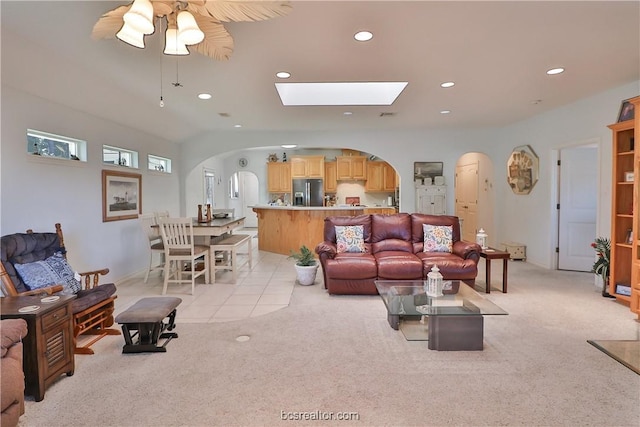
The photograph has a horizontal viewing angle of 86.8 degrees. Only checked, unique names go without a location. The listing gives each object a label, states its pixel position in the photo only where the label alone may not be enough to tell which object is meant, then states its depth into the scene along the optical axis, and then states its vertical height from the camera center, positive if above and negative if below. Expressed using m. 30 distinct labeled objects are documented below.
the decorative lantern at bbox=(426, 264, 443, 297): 3.12 -0.73
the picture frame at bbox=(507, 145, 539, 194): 5.82 +0.63
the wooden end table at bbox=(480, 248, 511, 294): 4.15 -0.68
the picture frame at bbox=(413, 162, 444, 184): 6.89 +0.71
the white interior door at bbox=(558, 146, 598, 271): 5.18 -0.05
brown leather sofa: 4.07 -0.66
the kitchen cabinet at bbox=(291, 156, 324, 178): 9.57 +1.11
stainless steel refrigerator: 9.62 +0.32
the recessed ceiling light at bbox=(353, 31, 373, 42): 2.71 +1.38
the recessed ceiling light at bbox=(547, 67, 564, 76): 3.58 +1.43
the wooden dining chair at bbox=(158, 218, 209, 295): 4.37 -0.49
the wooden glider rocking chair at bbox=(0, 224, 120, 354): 2.64 -0.64
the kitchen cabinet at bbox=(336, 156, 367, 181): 9.54 +1.08
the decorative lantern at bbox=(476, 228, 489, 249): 4.50 -0.46
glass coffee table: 2.69 -0.88
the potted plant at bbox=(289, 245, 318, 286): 4.65 -0.85
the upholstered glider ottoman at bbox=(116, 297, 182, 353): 2.64 -0.95
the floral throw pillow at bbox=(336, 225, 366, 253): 4.62 -0.46
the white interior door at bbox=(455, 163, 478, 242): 7.65 +0.15
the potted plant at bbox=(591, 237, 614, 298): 4.08 -0.71
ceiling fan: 1.70 +1.06
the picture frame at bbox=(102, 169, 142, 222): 4.59 +0.17
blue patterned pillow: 2.71 -0.56
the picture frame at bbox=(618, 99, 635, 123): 4.02 +1.11
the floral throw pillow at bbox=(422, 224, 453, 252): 4.55 -0.45
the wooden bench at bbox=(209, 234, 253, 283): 4.81 -0.60
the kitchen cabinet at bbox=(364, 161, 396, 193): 9.52 +0.79
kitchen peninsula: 6.70 -0.37
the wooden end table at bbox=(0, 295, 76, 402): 2.06 -0.85
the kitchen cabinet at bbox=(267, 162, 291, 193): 9.88 +0.84
